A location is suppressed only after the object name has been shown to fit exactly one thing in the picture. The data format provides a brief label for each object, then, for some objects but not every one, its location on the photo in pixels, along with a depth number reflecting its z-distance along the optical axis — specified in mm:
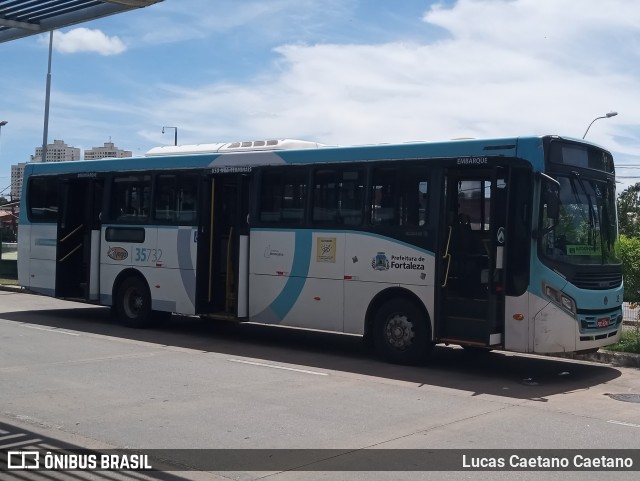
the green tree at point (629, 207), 32947
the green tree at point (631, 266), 13359
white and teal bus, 10969
